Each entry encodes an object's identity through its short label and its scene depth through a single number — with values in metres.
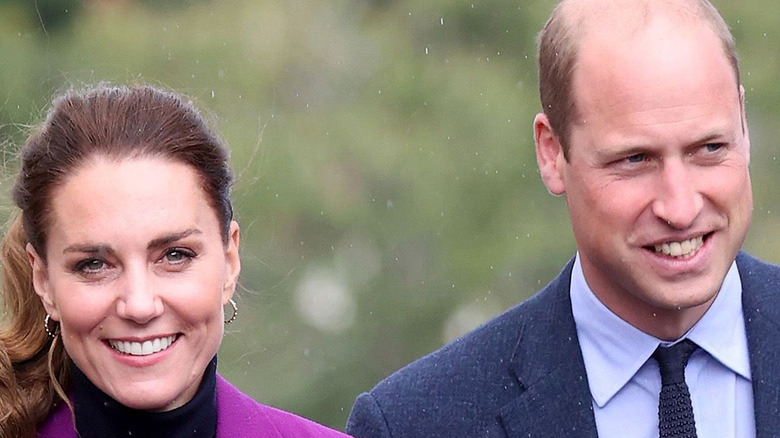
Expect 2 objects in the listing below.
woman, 7.32
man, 7.62
